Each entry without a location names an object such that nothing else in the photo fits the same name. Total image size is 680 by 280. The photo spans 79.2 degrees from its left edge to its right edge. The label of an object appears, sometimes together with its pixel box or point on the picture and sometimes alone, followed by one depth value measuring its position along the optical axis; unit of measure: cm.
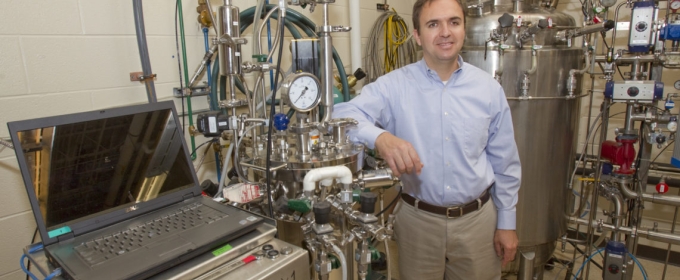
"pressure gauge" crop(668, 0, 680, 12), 179
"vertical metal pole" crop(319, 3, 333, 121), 130
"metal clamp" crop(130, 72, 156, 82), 149
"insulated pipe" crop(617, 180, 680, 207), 193
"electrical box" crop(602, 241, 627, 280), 196
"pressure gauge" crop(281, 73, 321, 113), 120
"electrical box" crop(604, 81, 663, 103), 185
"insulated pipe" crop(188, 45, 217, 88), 162
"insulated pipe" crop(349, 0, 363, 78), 237
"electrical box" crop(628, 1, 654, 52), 185
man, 142
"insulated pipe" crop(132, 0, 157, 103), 137
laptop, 82
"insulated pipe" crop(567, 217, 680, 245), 192
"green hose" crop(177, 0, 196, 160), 159
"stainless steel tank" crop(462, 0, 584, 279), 195
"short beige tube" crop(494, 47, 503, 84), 193
